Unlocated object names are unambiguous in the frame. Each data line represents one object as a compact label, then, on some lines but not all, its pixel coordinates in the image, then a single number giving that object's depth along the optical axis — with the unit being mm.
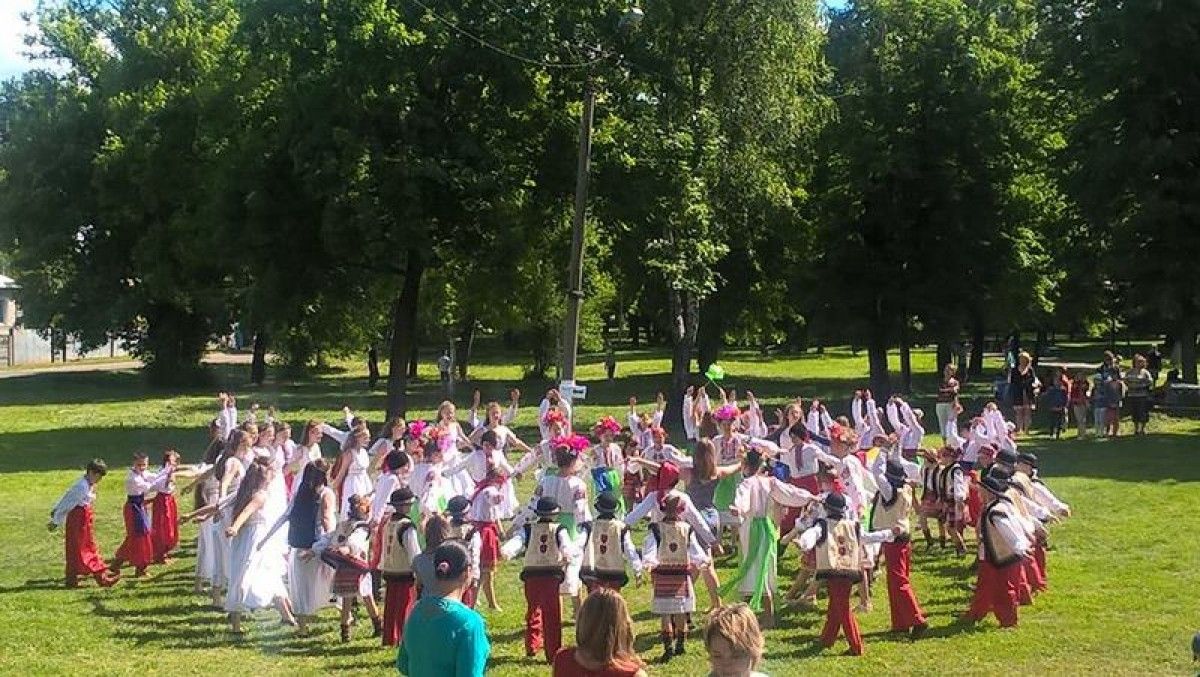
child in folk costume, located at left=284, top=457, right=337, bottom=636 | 11836
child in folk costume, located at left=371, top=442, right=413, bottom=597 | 12406
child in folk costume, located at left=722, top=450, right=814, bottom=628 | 12117
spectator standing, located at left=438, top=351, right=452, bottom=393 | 49659
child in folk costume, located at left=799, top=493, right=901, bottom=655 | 11148
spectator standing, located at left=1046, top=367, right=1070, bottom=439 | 29995
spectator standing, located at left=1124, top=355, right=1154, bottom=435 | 30281
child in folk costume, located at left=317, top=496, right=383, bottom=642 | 11570
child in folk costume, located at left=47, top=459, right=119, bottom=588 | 14281
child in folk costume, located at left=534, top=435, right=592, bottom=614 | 12047
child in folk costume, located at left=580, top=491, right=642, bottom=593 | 10836
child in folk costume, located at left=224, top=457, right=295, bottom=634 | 12133
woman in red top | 5309
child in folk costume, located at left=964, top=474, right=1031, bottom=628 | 11711
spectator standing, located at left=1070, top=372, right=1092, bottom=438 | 30453
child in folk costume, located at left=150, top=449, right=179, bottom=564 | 16047
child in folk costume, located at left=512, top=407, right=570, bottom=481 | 14672
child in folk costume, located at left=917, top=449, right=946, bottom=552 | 16031
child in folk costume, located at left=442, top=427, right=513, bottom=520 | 14612
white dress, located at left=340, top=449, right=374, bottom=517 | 14430
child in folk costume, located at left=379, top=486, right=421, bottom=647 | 11031
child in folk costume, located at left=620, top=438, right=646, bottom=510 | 17455
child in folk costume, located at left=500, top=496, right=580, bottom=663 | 10750
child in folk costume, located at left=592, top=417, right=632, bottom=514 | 15148
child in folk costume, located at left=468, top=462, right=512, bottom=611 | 13109
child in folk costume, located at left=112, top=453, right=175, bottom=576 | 15023
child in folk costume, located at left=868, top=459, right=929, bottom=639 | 11914
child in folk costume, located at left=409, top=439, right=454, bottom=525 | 14009
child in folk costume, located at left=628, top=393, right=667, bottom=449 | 18384
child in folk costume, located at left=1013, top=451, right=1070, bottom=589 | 13492
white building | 75438
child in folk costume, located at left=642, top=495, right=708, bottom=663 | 10930
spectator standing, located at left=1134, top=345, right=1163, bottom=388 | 41347
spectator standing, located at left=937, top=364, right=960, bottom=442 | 19438
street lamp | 20922
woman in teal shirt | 5812
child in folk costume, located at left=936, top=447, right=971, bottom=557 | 15727
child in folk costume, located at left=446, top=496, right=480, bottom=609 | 10828
